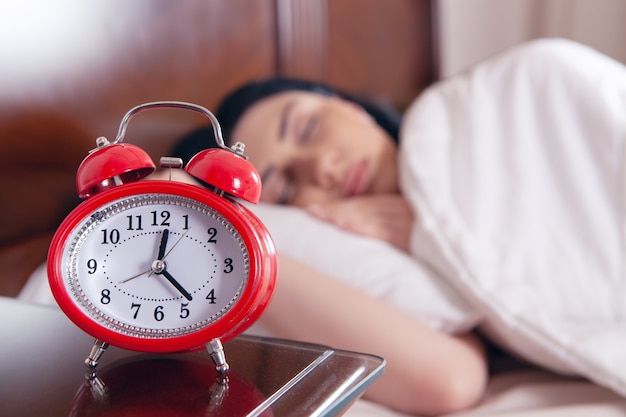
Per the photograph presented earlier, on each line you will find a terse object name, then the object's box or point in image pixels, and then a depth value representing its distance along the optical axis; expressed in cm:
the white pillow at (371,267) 88
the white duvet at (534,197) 83
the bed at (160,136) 79
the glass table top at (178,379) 40
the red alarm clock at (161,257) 46
